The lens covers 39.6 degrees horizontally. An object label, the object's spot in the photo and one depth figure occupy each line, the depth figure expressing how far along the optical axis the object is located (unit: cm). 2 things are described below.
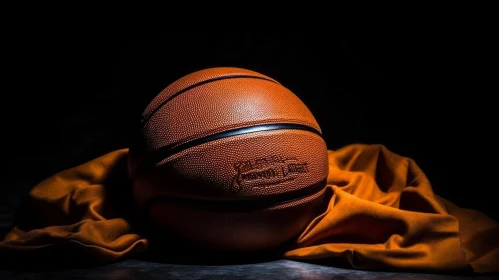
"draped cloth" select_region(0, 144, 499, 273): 159
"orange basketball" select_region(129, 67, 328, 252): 156
